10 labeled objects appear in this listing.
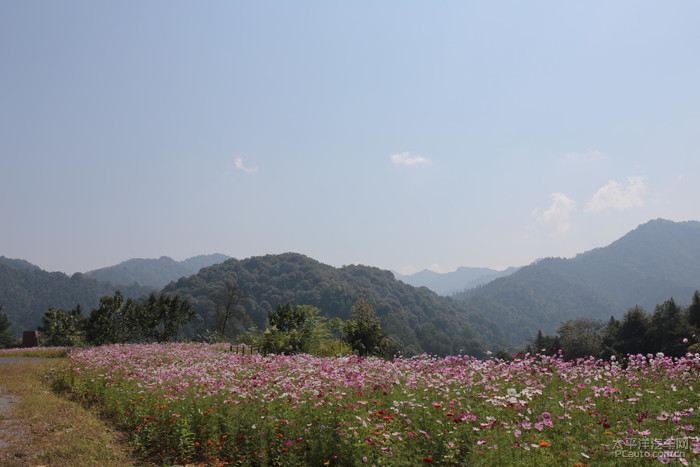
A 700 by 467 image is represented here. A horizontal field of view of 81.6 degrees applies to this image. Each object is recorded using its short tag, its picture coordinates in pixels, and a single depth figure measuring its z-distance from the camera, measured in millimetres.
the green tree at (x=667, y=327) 35000
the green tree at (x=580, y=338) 51684
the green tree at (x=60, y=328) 37781
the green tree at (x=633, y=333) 40250
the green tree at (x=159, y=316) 35156
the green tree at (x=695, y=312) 34969
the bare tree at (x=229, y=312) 43244
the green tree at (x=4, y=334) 52441
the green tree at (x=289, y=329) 15003
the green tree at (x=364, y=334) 18172
